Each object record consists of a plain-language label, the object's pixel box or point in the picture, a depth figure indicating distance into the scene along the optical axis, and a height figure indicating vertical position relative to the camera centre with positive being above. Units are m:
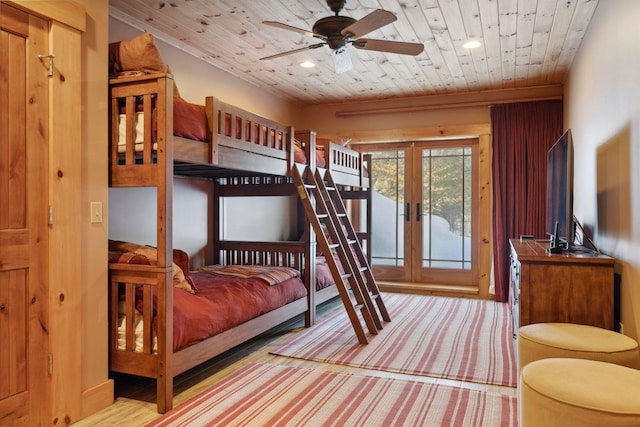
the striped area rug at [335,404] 2.34 -1.06
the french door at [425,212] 5.77 +0.00
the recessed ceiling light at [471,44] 3.83 +1.43
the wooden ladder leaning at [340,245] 3.81 -0.31
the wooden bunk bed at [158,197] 2.47 +0.07
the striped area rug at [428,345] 3.09 -1.05
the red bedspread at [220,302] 2.72 -0.64
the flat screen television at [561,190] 2.67 +0.15
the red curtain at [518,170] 5.18 +0.49
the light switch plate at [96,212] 2.44 -0.01
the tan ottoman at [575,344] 1.98 -0.59
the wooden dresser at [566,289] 2.45 -0.42
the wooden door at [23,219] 2.06 -0.04
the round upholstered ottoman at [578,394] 1.45 -0.61
